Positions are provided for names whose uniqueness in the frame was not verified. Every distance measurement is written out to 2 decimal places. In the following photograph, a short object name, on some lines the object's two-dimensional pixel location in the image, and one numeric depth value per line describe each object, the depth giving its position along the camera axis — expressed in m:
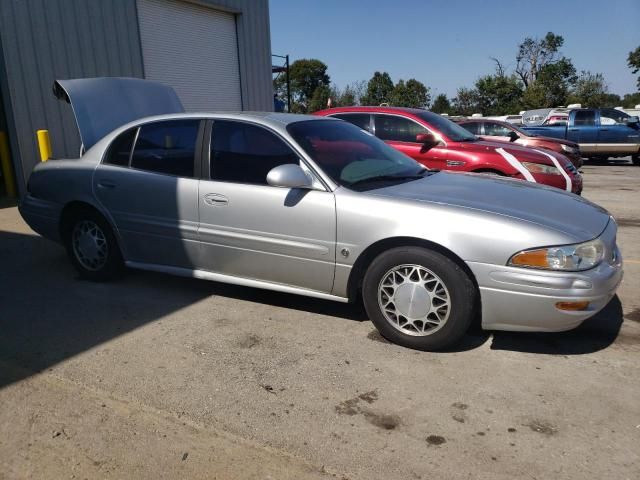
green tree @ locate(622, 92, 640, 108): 53.87
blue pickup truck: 16.19
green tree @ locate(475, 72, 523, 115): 43.81
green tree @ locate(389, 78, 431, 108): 47.43
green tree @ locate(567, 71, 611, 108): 42.72
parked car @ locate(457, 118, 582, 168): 12.70
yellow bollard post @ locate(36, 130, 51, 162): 8.77
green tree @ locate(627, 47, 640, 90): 43.22
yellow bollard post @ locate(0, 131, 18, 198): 9.45
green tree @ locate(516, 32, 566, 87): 52.62
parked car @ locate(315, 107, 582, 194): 6.97
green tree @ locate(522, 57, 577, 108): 41.81
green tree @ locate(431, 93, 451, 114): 48.81
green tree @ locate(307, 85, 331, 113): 44.53
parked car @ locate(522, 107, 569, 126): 17.67
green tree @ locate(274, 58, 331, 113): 60.34
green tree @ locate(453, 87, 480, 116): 47.03
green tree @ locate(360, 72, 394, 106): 47.41
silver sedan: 3.19
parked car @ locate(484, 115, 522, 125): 27.40
